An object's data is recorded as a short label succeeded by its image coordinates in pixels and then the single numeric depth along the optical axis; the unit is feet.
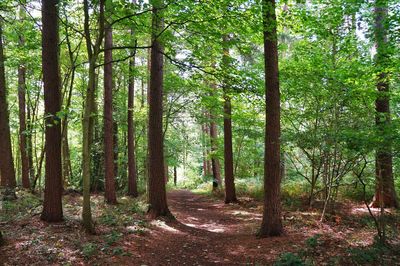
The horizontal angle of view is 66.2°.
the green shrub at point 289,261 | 16.94
